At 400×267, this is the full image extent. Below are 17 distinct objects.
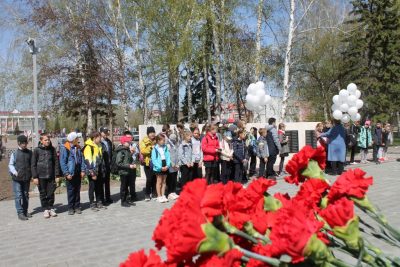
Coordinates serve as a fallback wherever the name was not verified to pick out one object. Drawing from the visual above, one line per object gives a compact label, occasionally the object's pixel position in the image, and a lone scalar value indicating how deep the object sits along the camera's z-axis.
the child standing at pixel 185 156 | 10.70
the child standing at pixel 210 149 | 11.15
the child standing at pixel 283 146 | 13.97
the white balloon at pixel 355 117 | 13.38
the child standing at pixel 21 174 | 8.83
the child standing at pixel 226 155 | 11.70
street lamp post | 13.30
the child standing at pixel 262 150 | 12.82
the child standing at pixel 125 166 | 9.91
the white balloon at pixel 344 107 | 13.34
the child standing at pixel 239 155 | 11.97
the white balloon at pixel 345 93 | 13.52
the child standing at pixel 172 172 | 10.46
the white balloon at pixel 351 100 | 13.34
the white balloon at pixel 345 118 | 13.30
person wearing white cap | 9.03
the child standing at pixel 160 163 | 10.04
